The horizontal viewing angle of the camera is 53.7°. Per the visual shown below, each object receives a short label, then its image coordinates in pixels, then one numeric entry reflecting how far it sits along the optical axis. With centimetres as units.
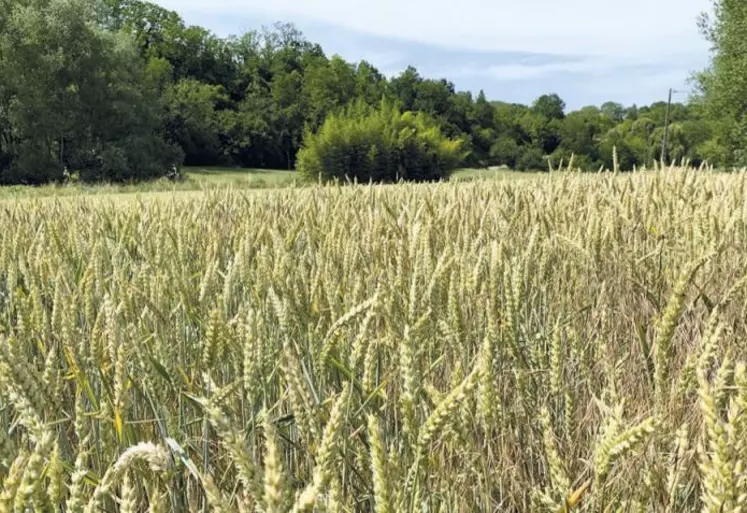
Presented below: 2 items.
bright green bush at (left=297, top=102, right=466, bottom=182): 2136
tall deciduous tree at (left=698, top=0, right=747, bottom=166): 2300
